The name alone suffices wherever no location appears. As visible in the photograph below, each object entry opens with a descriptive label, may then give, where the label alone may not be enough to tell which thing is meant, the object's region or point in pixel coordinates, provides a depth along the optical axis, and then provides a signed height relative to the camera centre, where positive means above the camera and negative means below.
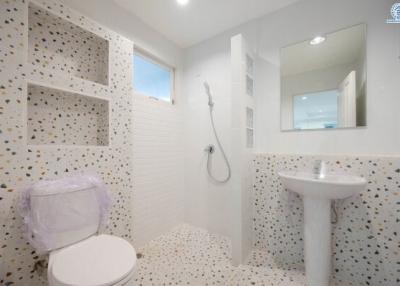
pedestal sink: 1.24 -0.64
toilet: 0.85 -0.61
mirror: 1.43 +0.57
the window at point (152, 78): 1.95 +0.83
